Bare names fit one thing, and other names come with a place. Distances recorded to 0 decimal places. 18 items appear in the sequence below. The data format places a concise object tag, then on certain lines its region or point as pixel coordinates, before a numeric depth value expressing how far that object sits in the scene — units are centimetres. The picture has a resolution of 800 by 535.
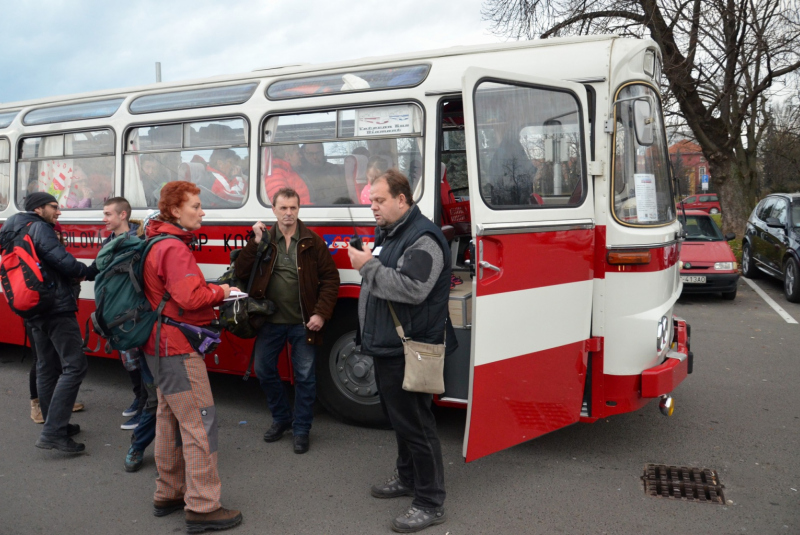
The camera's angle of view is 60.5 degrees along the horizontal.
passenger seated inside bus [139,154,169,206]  602
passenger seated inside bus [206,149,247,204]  557
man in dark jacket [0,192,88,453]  474
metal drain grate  407
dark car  1082
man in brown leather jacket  473
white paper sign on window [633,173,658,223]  449
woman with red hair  362
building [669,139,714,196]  5867
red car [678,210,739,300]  1066
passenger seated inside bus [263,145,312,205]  536
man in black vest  346
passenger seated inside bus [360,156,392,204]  502
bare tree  1605
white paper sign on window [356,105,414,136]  492
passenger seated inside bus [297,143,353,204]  520
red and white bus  396
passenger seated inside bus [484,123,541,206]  407
